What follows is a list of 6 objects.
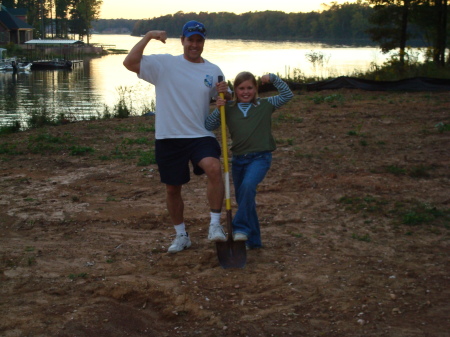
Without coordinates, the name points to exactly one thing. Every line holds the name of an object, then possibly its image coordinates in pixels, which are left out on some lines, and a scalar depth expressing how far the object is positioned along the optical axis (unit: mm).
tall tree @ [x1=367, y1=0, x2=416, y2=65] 27495
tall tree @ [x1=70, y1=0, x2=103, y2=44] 111875
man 4898
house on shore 73500
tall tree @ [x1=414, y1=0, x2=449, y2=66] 26156
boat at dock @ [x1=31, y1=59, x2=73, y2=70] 62281
